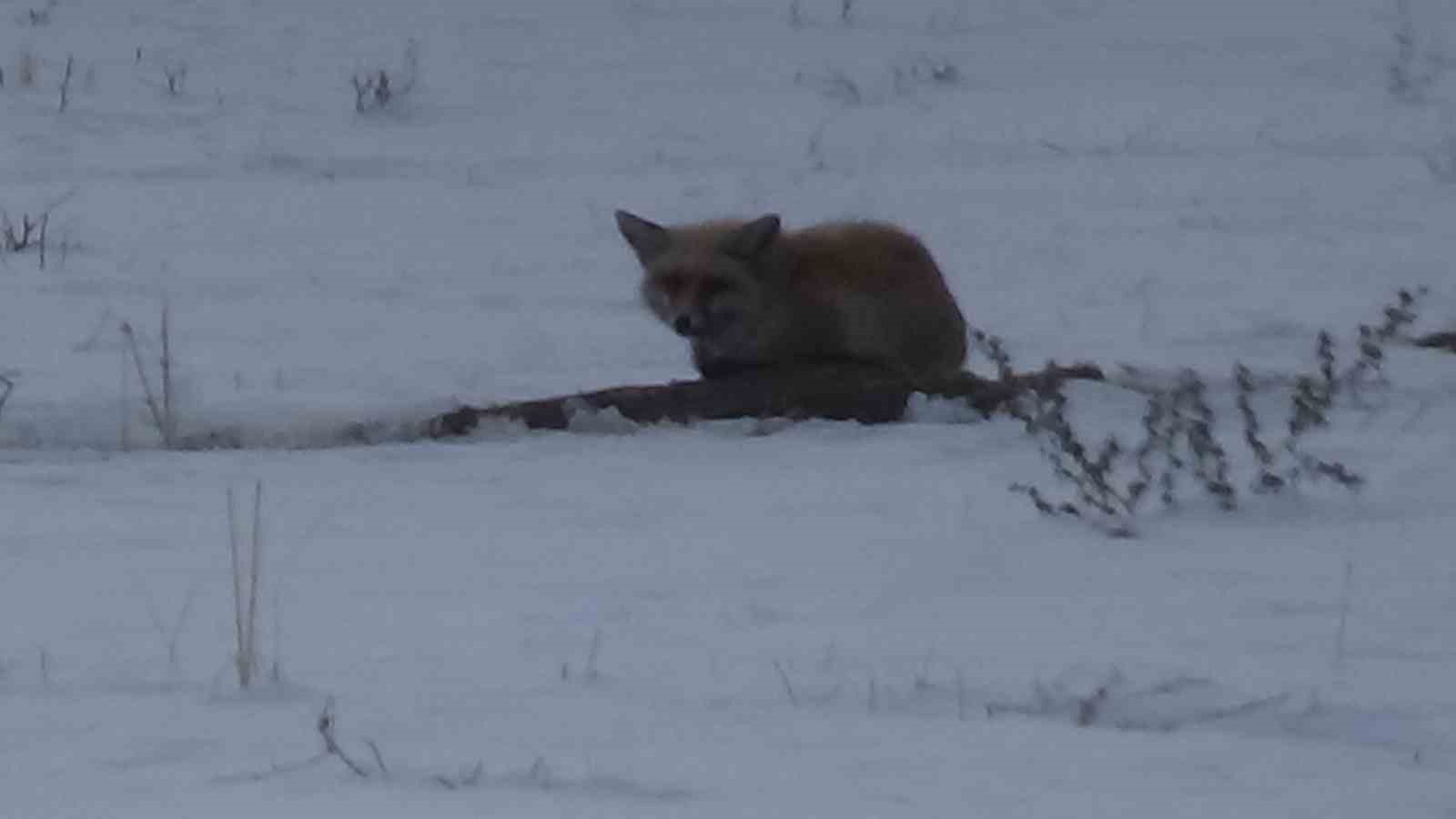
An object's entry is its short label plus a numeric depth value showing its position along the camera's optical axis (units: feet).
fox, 56.90
